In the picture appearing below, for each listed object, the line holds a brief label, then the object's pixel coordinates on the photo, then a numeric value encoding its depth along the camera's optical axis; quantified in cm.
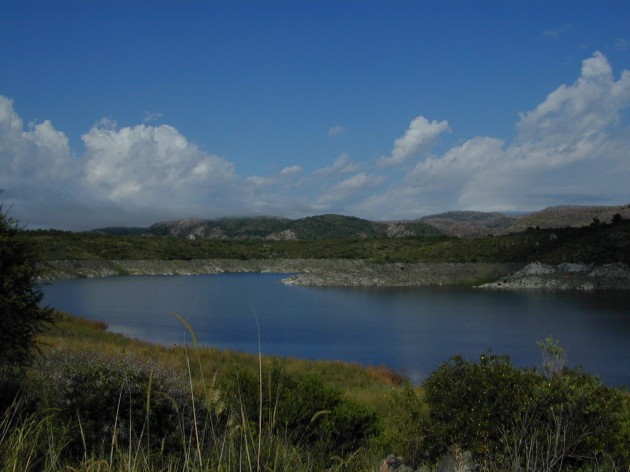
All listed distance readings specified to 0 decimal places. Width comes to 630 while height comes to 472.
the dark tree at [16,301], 861
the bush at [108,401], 600
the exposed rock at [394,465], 590
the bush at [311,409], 770
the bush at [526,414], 584
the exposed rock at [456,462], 580
